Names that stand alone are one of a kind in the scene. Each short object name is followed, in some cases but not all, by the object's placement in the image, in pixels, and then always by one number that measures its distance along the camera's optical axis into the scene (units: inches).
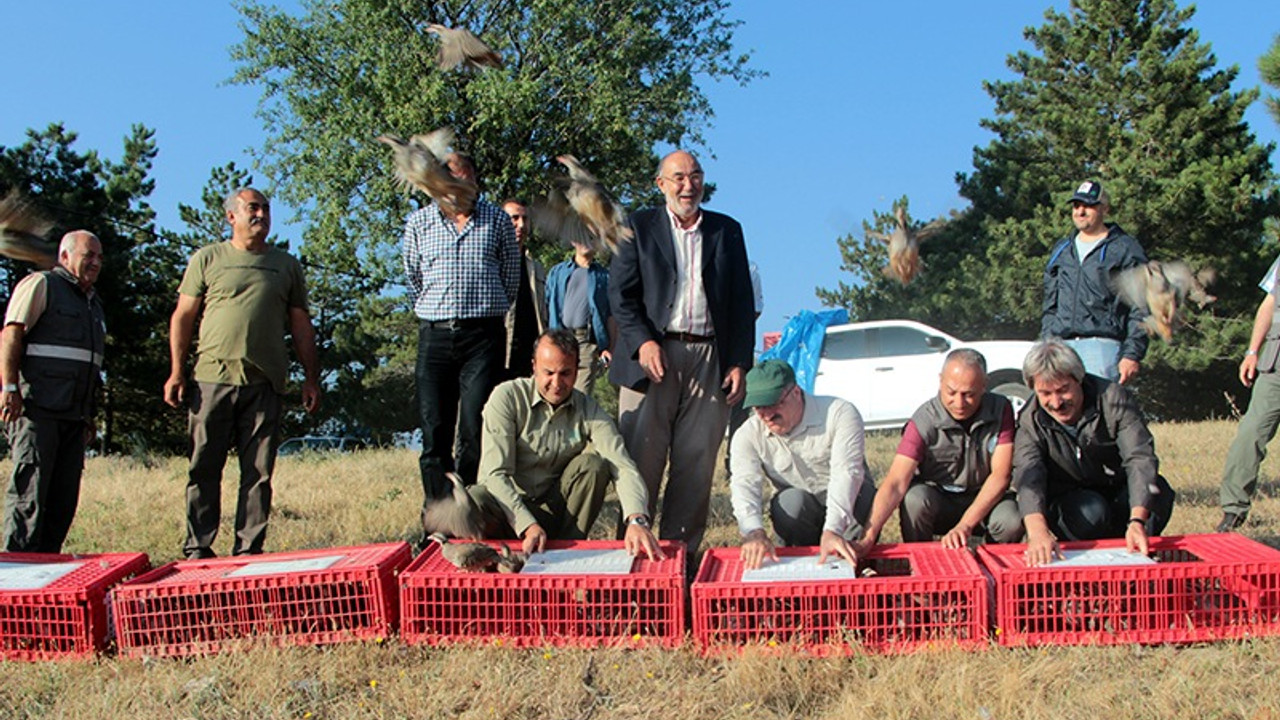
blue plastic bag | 556.1
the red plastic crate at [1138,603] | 138.8
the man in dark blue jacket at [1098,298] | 209.5
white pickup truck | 532.7
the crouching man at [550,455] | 174.9
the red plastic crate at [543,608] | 143.4
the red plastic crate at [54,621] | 145.7
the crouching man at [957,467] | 168.9
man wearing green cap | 169.9
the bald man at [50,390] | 200.8
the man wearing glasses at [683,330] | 191.8
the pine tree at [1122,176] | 810.8
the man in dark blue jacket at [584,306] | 275.6
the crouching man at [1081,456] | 164.9
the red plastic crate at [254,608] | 145.8
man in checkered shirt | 210.8
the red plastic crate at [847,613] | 138.6
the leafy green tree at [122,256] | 923.4
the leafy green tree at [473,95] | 836.0
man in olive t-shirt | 206.2
